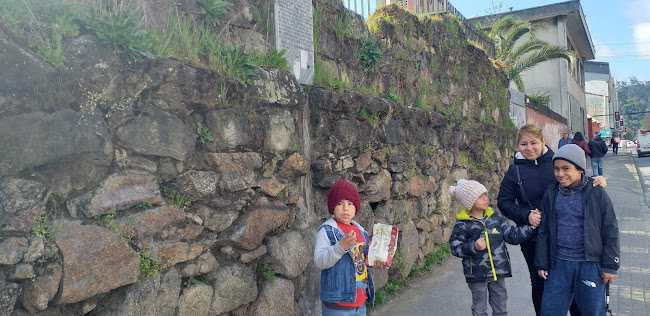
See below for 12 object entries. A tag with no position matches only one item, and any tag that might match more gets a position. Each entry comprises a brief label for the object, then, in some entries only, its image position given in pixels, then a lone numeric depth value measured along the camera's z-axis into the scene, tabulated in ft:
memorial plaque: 12.27
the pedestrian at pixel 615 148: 85.54
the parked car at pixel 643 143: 84.84
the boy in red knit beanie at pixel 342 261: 9.51
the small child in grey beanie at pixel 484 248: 11.16
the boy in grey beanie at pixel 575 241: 9.56
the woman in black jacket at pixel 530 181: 11.42
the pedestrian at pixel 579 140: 38.04
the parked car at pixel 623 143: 139.03
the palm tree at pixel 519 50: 49.39
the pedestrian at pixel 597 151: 40.06
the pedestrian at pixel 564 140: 46.72
